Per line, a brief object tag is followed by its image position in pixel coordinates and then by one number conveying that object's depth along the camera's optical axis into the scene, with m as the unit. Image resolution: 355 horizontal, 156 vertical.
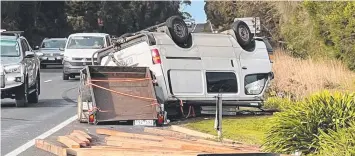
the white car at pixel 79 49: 42.03
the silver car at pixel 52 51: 56.57
